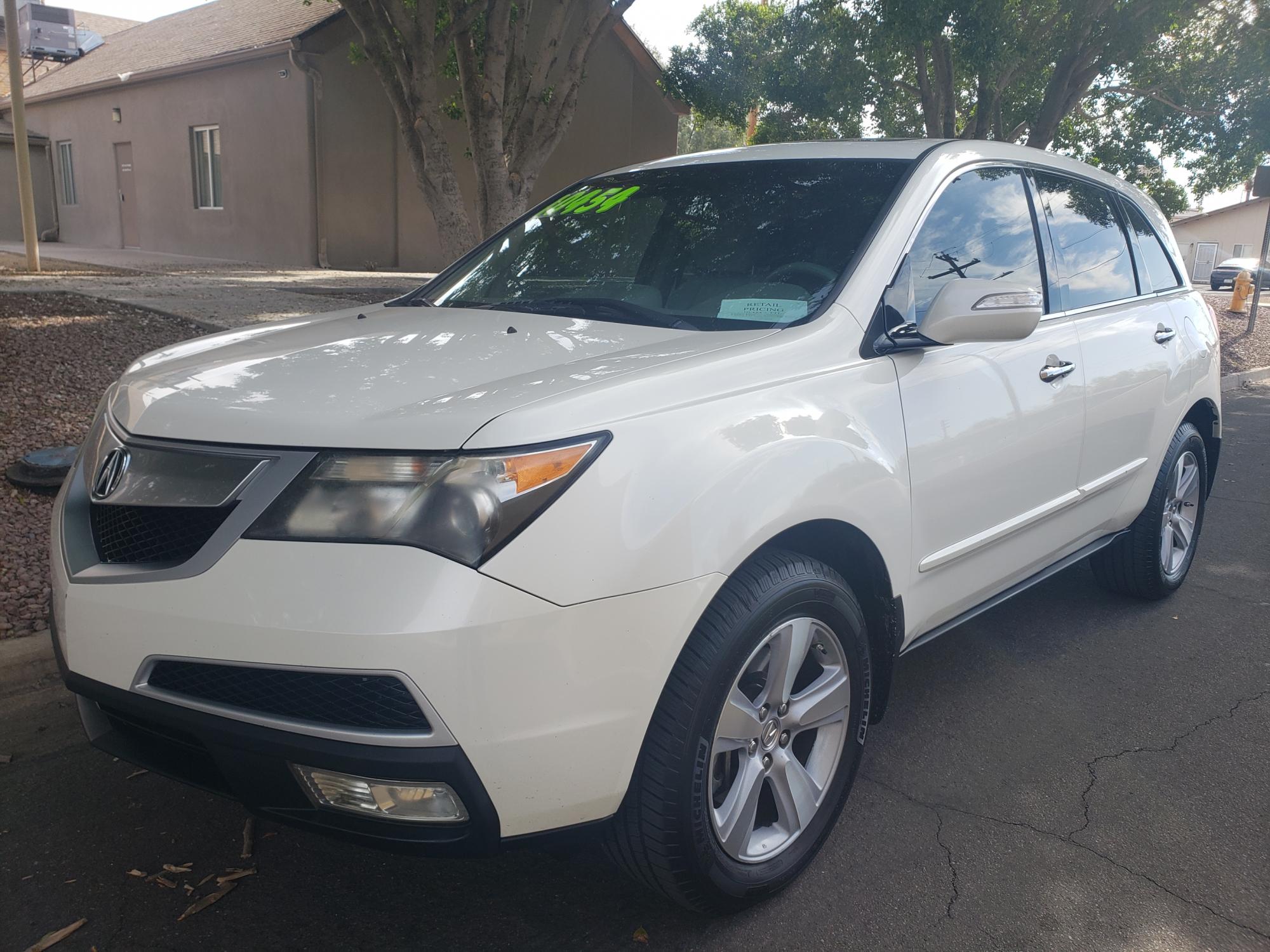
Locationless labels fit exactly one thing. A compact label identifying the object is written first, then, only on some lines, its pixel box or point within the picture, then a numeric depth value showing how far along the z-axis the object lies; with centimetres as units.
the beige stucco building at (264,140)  1873
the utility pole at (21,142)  1241
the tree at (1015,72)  1249
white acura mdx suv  199
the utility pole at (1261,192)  1507
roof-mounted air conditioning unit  2639
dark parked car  4309
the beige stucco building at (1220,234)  5453
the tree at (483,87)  912
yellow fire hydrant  2027
